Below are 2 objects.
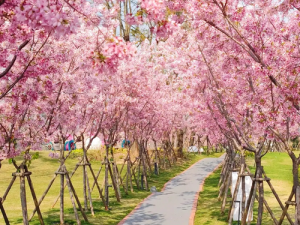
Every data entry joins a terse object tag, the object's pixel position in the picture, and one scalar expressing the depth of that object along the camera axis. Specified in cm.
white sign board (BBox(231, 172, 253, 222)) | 1275
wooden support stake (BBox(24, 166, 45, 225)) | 1044
